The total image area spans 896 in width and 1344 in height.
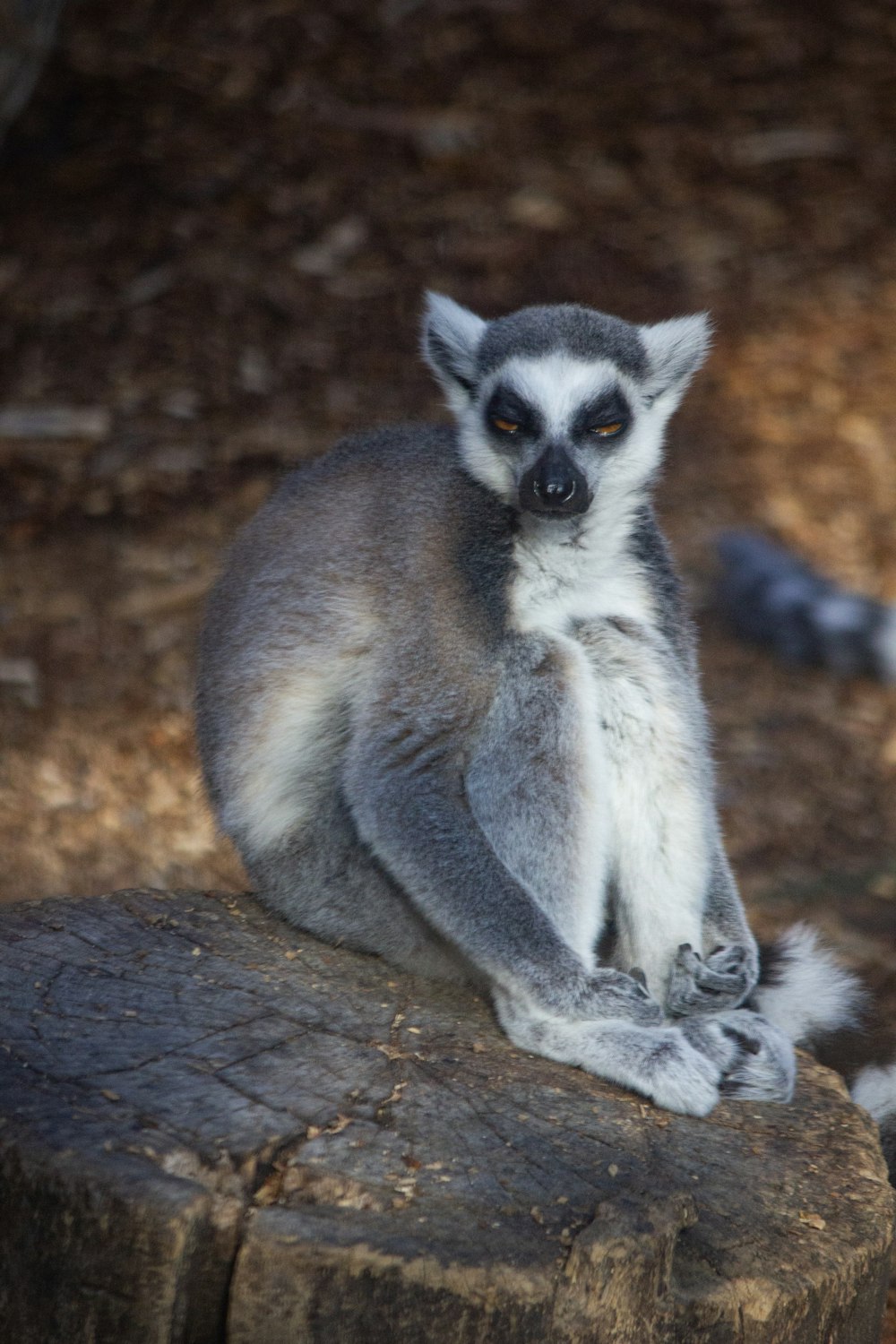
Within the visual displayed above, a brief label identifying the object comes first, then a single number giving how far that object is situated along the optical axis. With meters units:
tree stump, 4.43
